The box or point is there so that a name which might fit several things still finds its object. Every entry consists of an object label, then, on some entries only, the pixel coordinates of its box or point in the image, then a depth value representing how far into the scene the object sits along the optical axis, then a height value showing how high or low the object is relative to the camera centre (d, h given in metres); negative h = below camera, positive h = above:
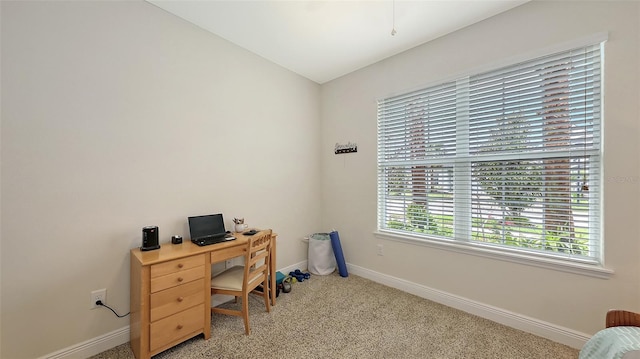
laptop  2.09 -0.49
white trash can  3.10 -1.05
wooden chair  1.91 -0.88
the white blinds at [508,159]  1.75 +0.18
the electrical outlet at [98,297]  1.70 -0.88
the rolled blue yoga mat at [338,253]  3.04 -0.99
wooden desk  1.57 -0.85
